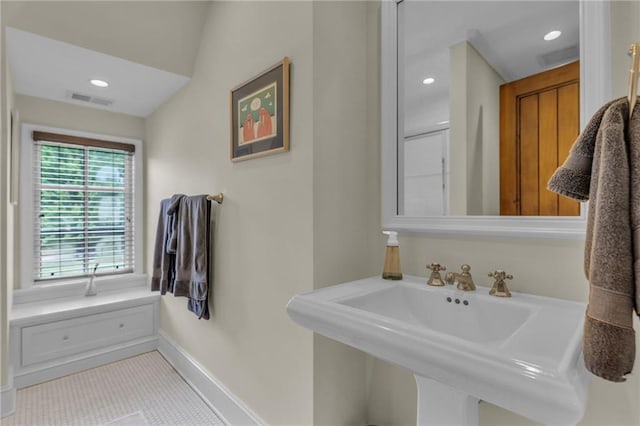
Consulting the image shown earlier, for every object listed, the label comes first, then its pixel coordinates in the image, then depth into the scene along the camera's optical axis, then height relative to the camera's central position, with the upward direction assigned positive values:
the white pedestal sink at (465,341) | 0.56 -0.30
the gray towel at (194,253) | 1.95 -0.24
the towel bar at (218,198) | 1.89 +0.10
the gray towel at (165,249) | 2.21 -0.25
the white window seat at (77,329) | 2.22 -0.87
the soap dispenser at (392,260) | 1.31 -0.19
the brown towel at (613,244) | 0.56 -0.06
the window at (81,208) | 2.67 +0.06
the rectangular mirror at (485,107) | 1.00 +0.39
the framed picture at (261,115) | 1.45 +0.49
